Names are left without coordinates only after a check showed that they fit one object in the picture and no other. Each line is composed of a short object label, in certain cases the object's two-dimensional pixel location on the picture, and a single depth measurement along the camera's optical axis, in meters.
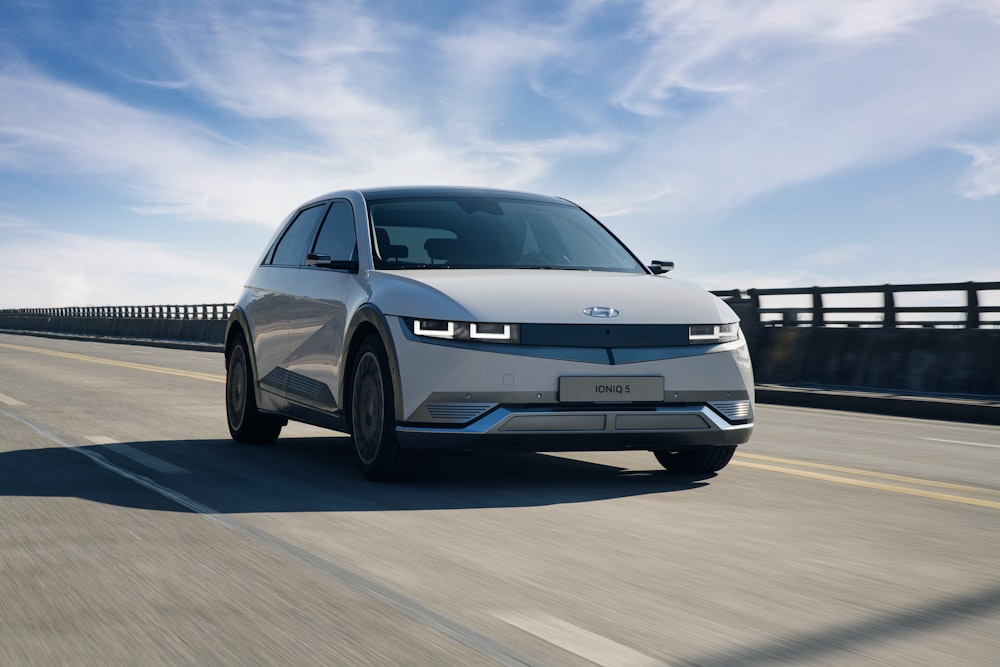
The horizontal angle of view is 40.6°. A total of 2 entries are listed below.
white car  6.80
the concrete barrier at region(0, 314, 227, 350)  41.44
